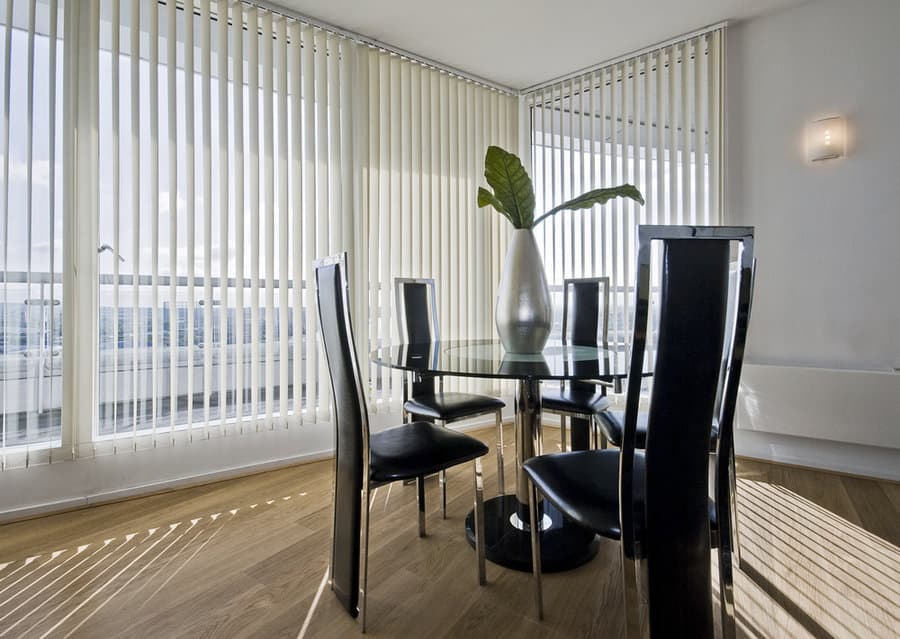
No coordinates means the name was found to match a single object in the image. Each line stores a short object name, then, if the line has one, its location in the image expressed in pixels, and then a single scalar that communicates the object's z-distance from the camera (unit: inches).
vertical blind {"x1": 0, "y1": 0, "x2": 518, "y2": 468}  83.8
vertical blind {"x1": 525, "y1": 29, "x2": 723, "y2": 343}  124.0
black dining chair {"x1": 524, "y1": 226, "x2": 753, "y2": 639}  37.0
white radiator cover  97.0
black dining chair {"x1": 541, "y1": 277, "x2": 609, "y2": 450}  89.5
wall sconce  105.1
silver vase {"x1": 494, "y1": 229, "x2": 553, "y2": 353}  75.0
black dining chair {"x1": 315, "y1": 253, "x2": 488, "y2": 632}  54.1
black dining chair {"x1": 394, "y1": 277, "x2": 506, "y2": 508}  85.9
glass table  58.7
